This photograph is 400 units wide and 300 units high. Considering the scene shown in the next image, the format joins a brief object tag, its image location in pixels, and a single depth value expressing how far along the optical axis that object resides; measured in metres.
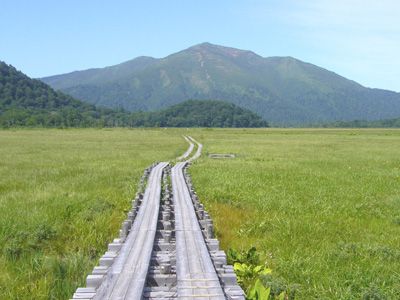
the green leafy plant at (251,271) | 6.31
